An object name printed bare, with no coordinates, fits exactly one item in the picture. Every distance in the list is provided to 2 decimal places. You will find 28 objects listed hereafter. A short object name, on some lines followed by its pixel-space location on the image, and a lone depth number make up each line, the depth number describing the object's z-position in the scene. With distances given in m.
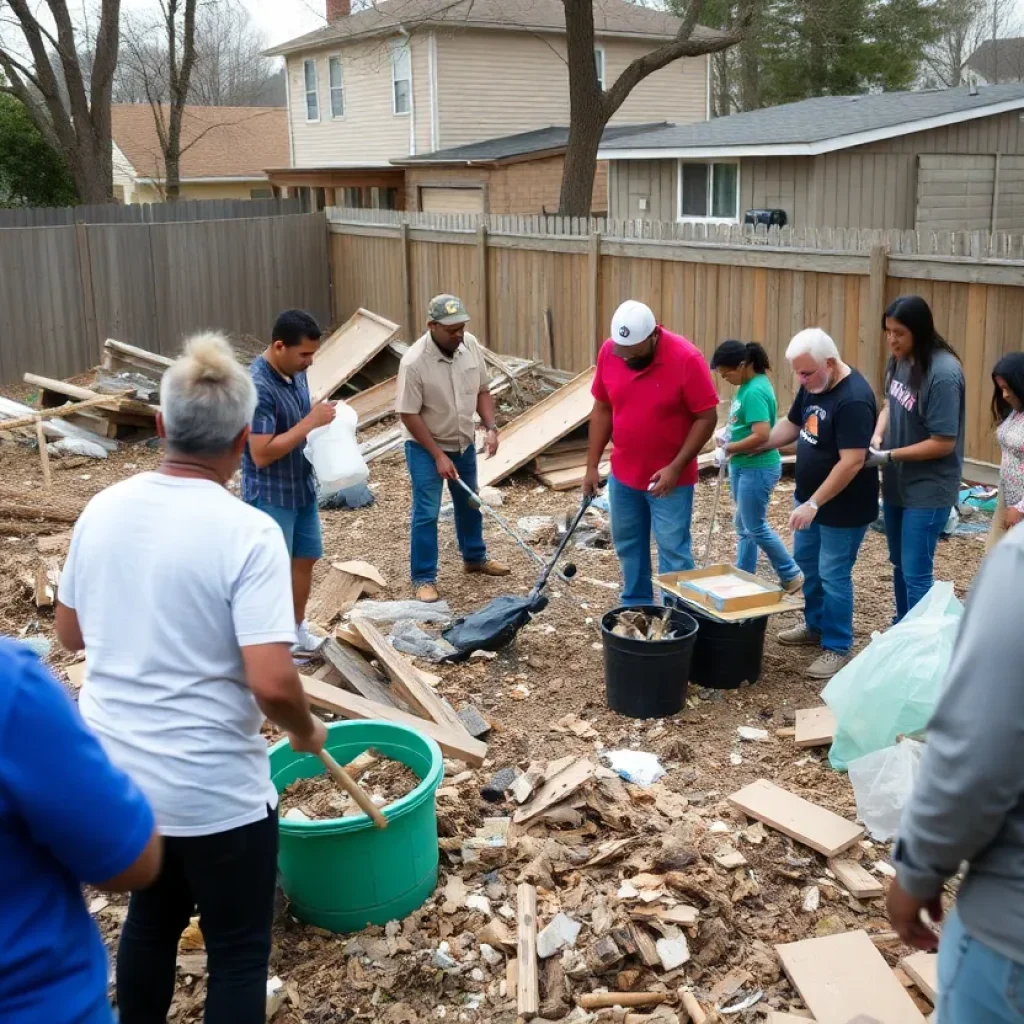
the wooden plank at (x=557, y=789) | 4.20
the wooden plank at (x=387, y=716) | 4.48
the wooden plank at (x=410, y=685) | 4.96
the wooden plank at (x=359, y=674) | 5.09
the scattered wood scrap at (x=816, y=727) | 4.89
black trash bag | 5.98
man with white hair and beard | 5.23
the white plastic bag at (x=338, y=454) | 6.18
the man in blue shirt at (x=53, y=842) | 1.59
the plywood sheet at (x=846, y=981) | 3.16
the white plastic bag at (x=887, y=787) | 4.09
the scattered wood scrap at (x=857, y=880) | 3.80
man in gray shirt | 1.69
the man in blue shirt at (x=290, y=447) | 4.98
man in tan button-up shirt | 6.64
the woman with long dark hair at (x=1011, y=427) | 4.85
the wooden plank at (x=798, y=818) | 4.04
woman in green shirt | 6.02
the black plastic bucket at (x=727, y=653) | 5.41
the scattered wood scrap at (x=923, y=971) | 3.23
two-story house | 22.17
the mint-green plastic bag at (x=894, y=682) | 4.41
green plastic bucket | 3.40
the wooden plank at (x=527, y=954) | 3.26
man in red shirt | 5.46
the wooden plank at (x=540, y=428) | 9.64
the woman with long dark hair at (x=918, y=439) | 5.06
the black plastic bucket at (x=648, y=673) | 5.12
